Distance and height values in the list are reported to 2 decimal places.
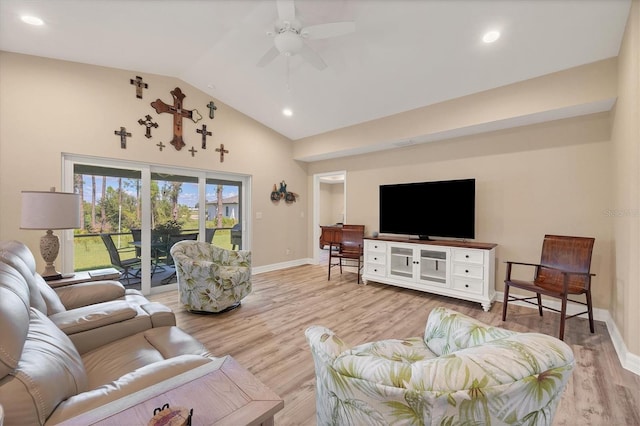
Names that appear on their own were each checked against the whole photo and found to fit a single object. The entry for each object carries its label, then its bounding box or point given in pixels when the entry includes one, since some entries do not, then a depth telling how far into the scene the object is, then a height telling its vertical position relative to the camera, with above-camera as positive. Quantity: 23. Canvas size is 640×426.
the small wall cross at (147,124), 3.92 +1.26
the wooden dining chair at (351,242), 4.86 -0.60
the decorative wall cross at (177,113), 4.18 +1.52
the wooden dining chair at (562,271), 2.62 -0.62
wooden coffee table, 0.82 -0.65
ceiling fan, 2.31 +1.64
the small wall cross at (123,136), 3.73 +1.01
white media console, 3.47 -0.81
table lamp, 2.25 -0.07
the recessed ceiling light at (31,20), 2.51 +1.79
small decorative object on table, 0.71 -0.57
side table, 2.40 -0.68
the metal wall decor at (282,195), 5.63 +0.33
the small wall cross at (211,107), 4.60 +1.76
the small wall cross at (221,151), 4.77 +1.05
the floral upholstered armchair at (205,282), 3.15 -0.89
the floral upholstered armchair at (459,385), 0.71 -0.49
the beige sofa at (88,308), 1.54 -0.68
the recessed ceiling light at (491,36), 2.58 +1.73
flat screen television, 3.76 +0.04
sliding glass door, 3.61 -0.11
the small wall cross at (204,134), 4.54 +1.29
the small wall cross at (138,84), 3.79 +1.79
